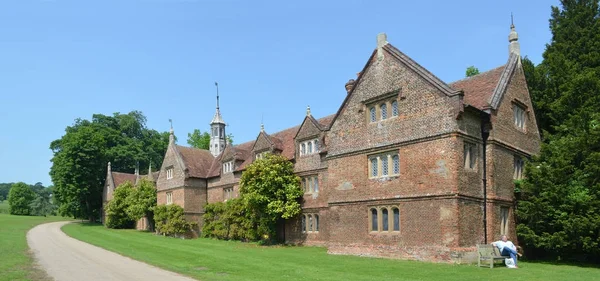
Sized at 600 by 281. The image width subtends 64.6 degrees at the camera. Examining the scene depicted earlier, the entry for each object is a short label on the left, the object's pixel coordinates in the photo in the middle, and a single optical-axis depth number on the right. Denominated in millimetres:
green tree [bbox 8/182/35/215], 95625
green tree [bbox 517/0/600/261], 20281
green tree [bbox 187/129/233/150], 87700
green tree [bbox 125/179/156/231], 50250
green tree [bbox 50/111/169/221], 64250
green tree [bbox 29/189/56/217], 96812
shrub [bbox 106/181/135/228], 55719
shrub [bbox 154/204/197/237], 42656
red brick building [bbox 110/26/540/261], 20453
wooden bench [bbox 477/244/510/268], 19000
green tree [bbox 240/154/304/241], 32938
